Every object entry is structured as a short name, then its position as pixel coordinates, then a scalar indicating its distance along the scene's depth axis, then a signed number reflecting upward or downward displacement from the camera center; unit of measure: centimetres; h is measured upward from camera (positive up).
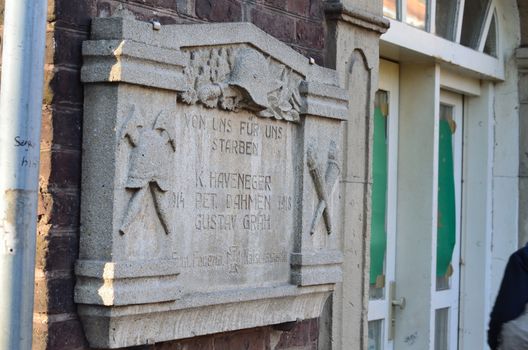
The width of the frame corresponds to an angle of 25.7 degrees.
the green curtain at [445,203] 728 +13
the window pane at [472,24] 752 +130
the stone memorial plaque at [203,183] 381 +13
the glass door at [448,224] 729 -1
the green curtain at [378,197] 653 +14
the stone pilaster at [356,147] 548 +36
